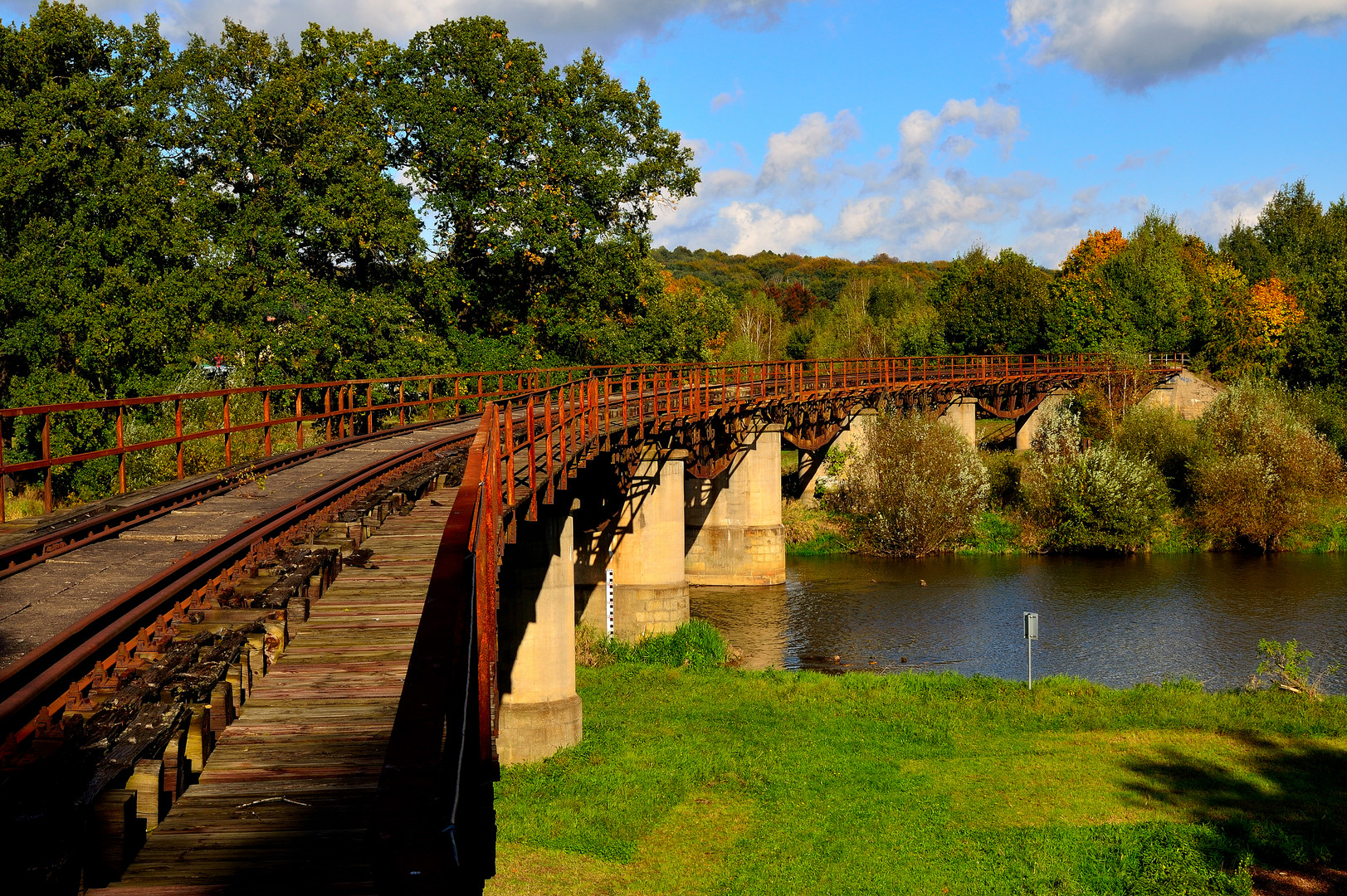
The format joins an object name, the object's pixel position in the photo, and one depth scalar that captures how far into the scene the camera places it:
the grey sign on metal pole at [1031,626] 22.17
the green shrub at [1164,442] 48.84
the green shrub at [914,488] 44.78
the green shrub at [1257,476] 44.78
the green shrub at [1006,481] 50.06
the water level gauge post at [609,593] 28.97
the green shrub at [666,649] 27.48
